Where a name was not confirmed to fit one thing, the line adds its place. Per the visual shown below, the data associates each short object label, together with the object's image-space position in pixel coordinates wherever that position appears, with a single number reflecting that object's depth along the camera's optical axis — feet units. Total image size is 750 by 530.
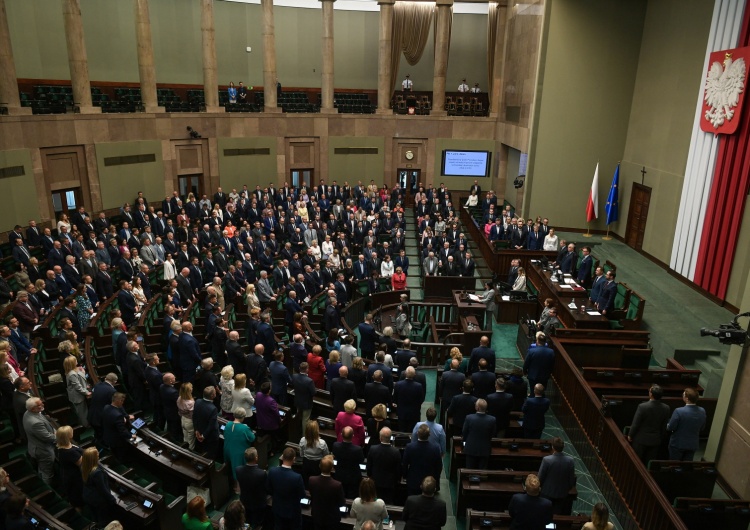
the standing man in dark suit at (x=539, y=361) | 27.07
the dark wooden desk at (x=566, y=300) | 33.42
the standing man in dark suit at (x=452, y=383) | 24.88
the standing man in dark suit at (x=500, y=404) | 22.90
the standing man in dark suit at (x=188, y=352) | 26.73
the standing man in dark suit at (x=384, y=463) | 18.63
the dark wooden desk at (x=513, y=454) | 21.72
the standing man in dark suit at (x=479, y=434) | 20.59
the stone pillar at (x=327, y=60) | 69.31
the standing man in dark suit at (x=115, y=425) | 20.36
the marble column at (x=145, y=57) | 57.98
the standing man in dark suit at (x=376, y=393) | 23.24
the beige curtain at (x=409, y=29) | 76.74
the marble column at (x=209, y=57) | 63.10
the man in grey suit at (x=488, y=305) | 38.38
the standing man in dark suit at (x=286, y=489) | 16.89
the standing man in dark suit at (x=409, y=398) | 22.85
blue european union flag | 53.01
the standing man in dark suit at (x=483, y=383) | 24.40
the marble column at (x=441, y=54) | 70.79
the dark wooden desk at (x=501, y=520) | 17.52
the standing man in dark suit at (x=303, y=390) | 23.65
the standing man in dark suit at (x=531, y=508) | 15.98
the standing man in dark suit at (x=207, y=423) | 20.51
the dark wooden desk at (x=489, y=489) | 19.56
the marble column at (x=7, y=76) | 47.11
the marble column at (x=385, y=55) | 71.31
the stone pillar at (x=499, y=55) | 70.32
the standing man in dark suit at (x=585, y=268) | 40.34
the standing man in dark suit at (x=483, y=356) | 26.20
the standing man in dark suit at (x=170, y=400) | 22.03
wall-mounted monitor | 74.54
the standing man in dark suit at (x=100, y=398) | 21.34
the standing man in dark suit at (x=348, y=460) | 18.69
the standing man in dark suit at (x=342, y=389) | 23.00
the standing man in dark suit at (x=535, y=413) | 23.00
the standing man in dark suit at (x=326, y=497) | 16.69
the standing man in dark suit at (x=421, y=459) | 18.97
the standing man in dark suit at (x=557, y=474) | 18.33
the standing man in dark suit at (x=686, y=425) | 20.85
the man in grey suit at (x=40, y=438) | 19.58
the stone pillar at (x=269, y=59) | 66.80
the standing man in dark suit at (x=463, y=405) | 22.22
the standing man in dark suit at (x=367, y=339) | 31.48
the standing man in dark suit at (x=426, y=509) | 15.80
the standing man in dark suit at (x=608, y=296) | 34.24
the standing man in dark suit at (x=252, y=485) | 17.07
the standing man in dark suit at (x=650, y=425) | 21.40
